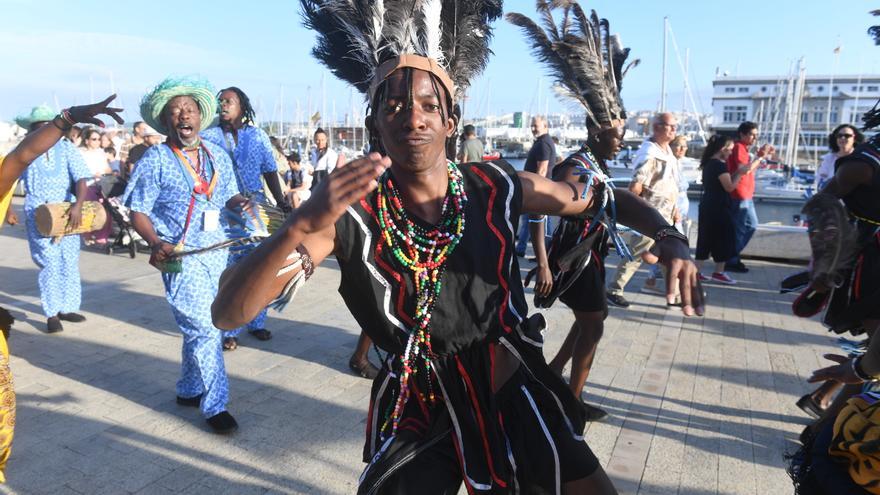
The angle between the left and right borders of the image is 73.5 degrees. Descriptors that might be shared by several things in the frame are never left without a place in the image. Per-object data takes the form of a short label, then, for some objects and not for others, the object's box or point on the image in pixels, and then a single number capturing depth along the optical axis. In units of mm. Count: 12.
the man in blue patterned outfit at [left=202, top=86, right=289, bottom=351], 5453
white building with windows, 71625
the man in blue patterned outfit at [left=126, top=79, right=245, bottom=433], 3695
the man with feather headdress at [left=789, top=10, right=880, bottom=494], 1655
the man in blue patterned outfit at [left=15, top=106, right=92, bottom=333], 5715
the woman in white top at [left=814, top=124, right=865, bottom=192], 7215
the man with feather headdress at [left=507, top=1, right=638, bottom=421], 3701
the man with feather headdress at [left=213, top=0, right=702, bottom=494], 1852
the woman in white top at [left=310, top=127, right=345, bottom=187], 10606
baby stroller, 9297
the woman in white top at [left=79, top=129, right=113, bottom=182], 9344
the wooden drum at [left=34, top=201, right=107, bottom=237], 5352
